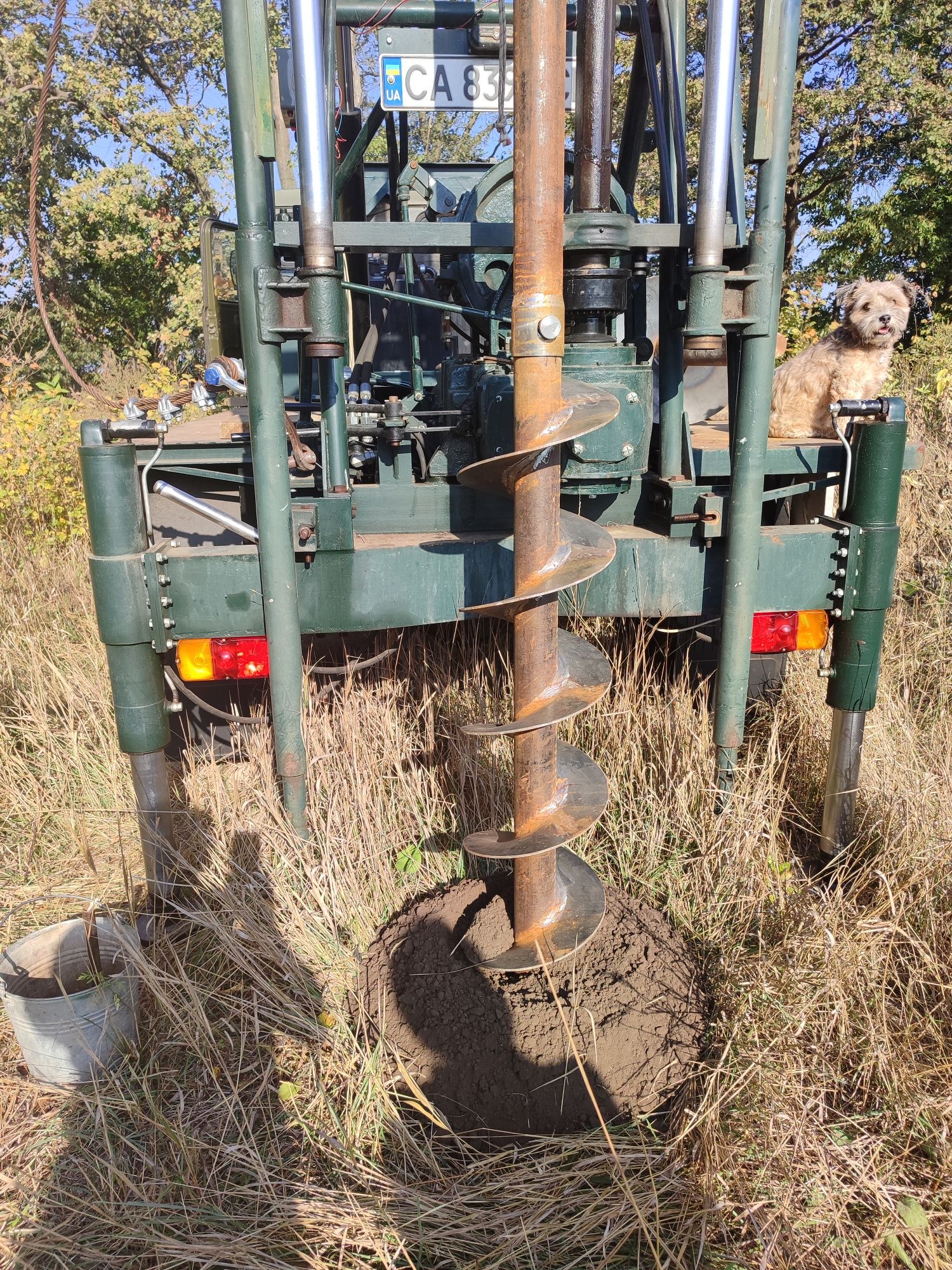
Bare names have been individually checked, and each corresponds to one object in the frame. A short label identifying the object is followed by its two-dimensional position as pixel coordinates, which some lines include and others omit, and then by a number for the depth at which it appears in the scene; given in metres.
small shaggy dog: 4.12
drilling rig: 2.01
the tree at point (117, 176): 15.77
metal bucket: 2.15
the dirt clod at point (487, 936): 2.26
